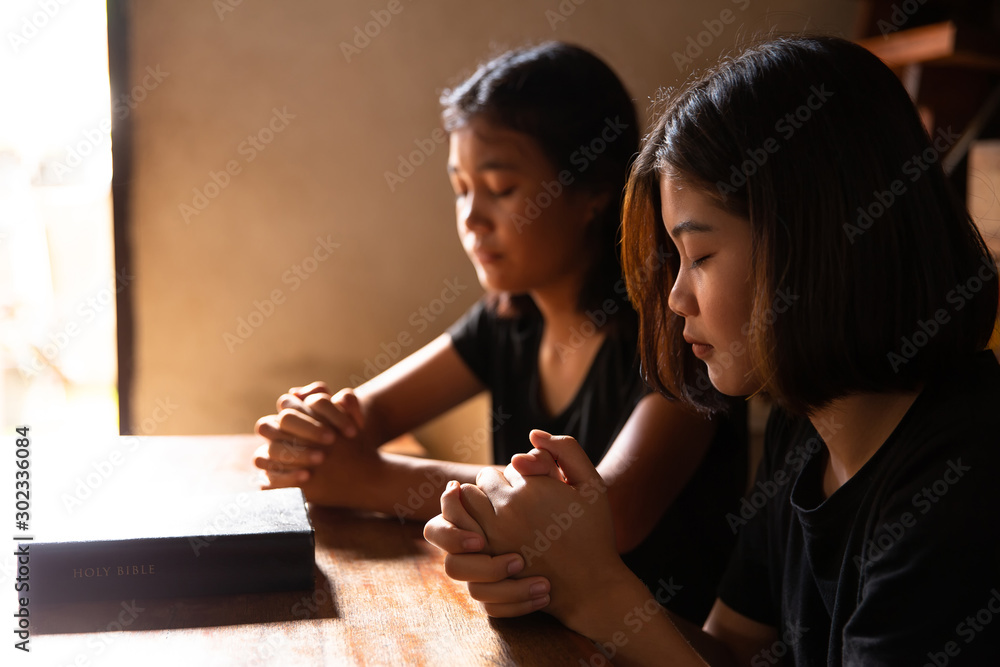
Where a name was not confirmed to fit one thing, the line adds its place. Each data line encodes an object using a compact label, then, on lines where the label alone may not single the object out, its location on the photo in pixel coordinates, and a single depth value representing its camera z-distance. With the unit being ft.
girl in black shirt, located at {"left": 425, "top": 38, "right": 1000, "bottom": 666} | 1.95
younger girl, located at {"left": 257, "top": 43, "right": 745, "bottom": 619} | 3.46
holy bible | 2.38
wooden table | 2.11
